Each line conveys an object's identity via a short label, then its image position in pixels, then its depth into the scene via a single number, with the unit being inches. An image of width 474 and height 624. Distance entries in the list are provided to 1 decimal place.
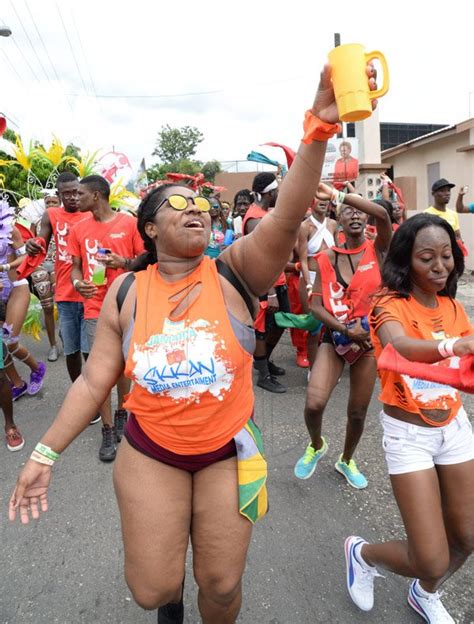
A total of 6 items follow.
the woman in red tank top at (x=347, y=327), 121.5
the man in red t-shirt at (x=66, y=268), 166.6
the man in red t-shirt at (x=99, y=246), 144.6
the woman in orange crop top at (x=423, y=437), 76.4
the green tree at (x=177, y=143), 2084.2
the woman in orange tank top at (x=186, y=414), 66.7
